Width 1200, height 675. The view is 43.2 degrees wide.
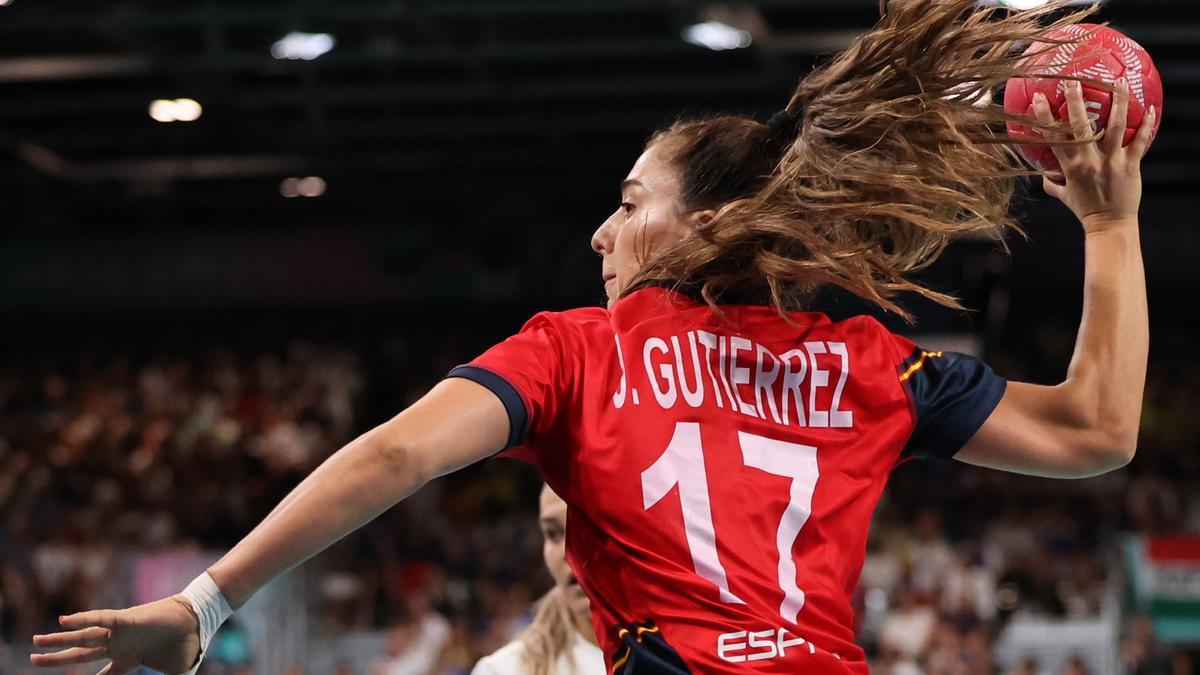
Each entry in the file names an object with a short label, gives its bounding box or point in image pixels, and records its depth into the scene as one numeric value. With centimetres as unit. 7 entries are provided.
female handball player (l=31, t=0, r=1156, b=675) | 204
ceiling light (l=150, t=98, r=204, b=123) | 1420
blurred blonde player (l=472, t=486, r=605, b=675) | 395
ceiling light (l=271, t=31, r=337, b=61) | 1191
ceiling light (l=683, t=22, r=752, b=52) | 1166
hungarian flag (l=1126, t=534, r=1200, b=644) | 1097
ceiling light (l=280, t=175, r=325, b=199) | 1677
